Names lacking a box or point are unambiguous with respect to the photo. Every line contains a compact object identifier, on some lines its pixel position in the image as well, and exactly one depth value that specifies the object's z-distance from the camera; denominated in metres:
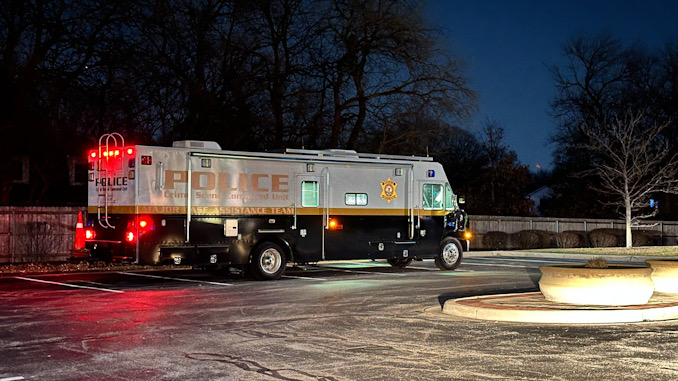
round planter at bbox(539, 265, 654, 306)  12.84
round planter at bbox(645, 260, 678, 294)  14.84
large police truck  17.73
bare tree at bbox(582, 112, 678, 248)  34.25
